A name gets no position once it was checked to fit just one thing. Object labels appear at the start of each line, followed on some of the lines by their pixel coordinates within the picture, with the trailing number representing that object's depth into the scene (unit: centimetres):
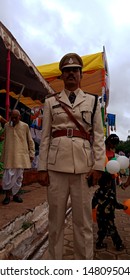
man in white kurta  294
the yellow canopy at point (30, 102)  692
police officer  139
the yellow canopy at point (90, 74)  617
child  223
